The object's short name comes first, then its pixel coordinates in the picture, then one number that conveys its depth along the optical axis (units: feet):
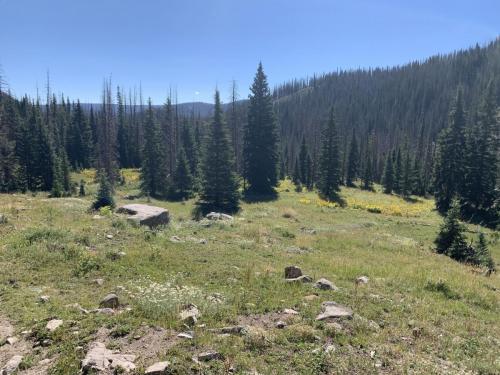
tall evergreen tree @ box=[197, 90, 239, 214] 112.27
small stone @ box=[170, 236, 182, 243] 49.40
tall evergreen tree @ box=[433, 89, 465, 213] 140.56
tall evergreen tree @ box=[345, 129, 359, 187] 230.38
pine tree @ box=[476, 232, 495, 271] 59.31
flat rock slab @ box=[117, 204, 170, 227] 63.93
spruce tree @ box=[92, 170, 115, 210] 81.25
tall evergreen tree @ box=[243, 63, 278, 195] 145.38
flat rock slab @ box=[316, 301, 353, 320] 26.86
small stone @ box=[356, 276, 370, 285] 38.21
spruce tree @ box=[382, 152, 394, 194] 201.77
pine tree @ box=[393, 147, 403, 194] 199.70
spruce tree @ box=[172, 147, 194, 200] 142.41
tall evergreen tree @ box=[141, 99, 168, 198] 145.69
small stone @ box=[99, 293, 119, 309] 27.30
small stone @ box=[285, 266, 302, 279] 37.17
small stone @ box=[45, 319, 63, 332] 22.91
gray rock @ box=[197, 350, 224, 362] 20.04
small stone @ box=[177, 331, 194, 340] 22.13
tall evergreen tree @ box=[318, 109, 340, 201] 156.56
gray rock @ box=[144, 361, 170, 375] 18.29
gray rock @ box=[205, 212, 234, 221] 79.66
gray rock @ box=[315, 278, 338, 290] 33.88
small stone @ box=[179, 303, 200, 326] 24.66
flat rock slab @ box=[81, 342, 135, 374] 18.72
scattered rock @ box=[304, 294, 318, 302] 30.52
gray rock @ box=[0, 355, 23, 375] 19.10
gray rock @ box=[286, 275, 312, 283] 34.79
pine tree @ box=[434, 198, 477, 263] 64.03
